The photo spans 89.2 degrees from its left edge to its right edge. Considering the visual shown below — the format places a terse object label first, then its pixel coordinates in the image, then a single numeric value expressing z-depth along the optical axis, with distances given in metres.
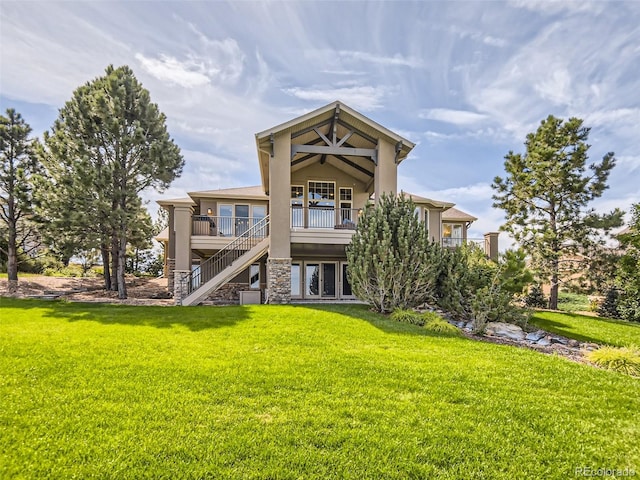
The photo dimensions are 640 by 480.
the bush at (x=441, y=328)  8.88
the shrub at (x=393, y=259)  10.70
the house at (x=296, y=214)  13.27
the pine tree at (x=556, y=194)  16.58
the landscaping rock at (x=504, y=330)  9.60
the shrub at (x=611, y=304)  17.44
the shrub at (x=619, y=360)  6.55
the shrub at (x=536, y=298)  19.17
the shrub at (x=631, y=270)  14.17
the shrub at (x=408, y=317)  9.84
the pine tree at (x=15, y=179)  17.28
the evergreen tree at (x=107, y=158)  15.53
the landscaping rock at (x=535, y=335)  9.49
